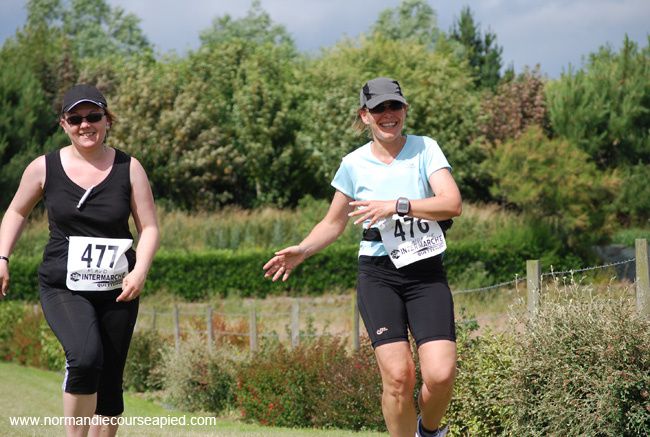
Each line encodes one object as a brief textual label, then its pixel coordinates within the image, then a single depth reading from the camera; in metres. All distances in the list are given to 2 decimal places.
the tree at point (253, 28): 85.12
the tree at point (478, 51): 59.12
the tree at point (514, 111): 47.62
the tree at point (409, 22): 81.56
